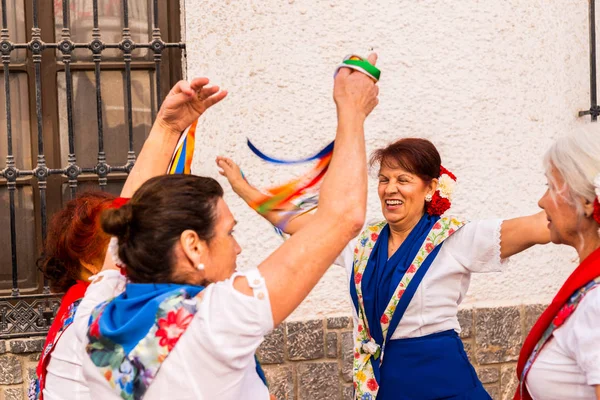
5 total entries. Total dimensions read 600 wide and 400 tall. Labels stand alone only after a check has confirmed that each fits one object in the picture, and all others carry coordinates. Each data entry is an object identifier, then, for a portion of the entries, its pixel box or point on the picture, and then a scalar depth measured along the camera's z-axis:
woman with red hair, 2.43
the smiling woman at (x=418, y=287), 3.43
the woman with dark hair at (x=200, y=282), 1.74
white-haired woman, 2.09
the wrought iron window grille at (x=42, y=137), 4.58
